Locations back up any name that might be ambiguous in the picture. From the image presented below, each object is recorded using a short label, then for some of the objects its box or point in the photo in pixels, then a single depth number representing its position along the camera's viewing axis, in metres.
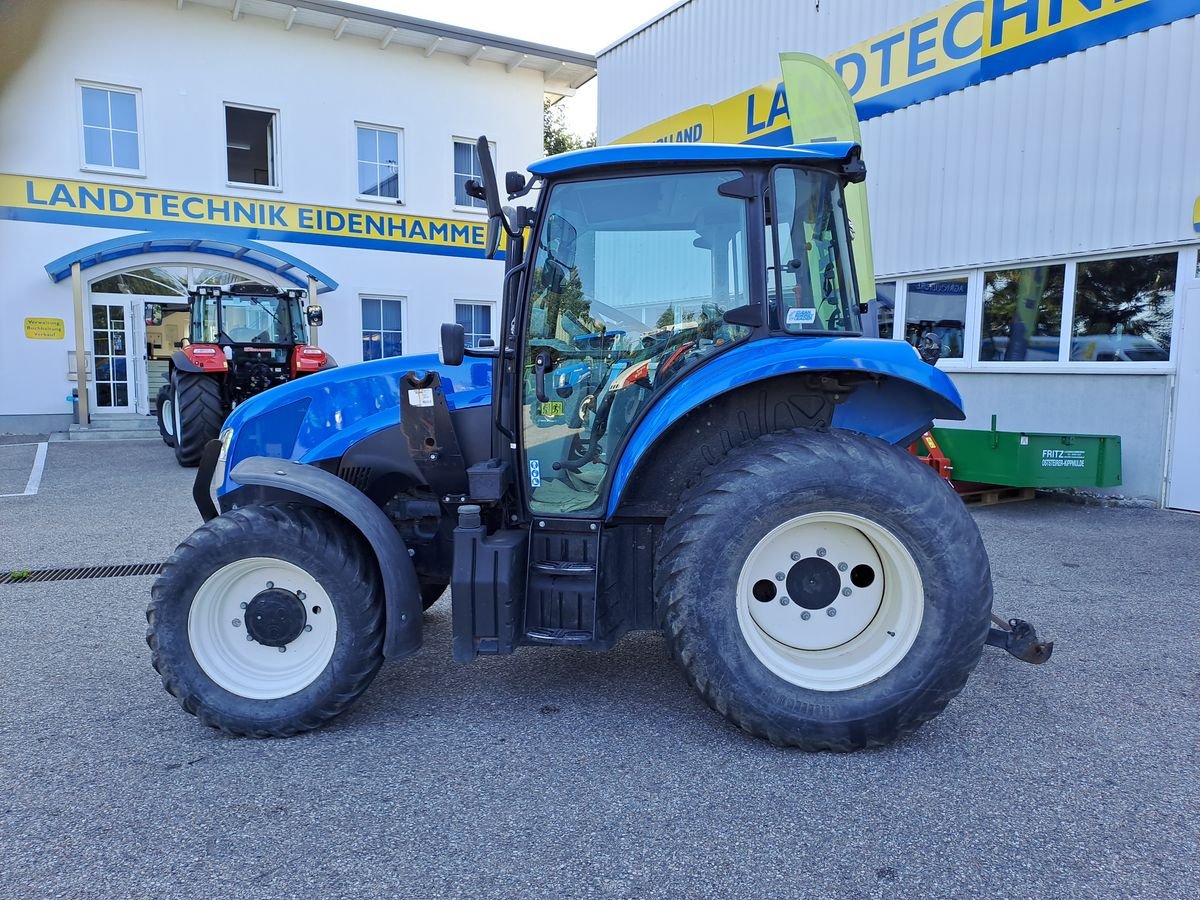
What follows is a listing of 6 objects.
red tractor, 9.98
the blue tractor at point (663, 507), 2.78
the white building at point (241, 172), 13.12
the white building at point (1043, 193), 7.05
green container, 7.12
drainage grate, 5.14
